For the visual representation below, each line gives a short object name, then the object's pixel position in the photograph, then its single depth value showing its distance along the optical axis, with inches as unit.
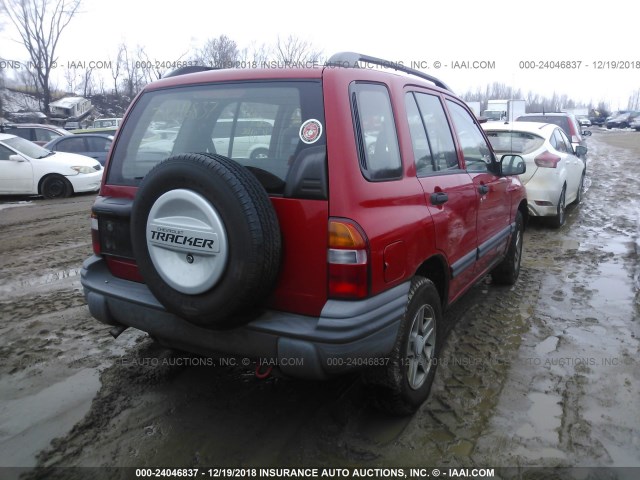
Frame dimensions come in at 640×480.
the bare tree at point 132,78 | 1625.1
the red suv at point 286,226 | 89.2
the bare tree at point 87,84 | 1908.2
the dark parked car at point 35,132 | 612.4
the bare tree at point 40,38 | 1288.1
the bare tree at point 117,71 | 1648.6
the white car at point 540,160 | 280.8
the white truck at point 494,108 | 1208.2
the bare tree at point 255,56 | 1304.1
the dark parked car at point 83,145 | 521.3
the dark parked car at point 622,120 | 2079.2
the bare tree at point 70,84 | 1911.3
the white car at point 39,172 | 418.3
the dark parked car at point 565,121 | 456.3
